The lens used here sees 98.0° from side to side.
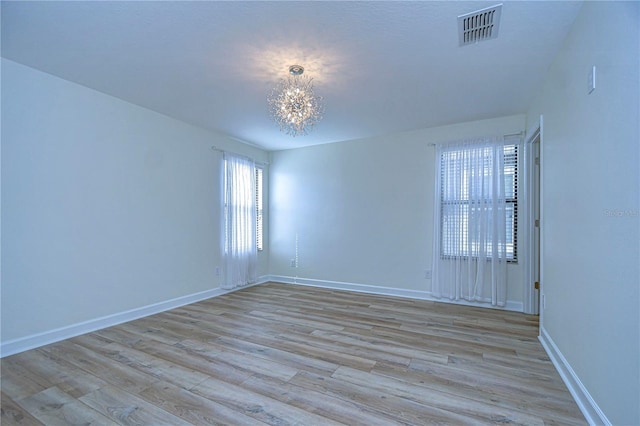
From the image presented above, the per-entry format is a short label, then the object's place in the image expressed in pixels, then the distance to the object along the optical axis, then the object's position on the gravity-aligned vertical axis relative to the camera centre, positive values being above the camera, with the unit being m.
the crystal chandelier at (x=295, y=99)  2.61 +1.07
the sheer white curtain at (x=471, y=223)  3.69 -0.18
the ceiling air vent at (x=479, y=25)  1.85 +1.30
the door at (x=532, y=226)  3.41 -0.20
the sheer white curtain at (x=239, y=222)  4.52 -0.22
